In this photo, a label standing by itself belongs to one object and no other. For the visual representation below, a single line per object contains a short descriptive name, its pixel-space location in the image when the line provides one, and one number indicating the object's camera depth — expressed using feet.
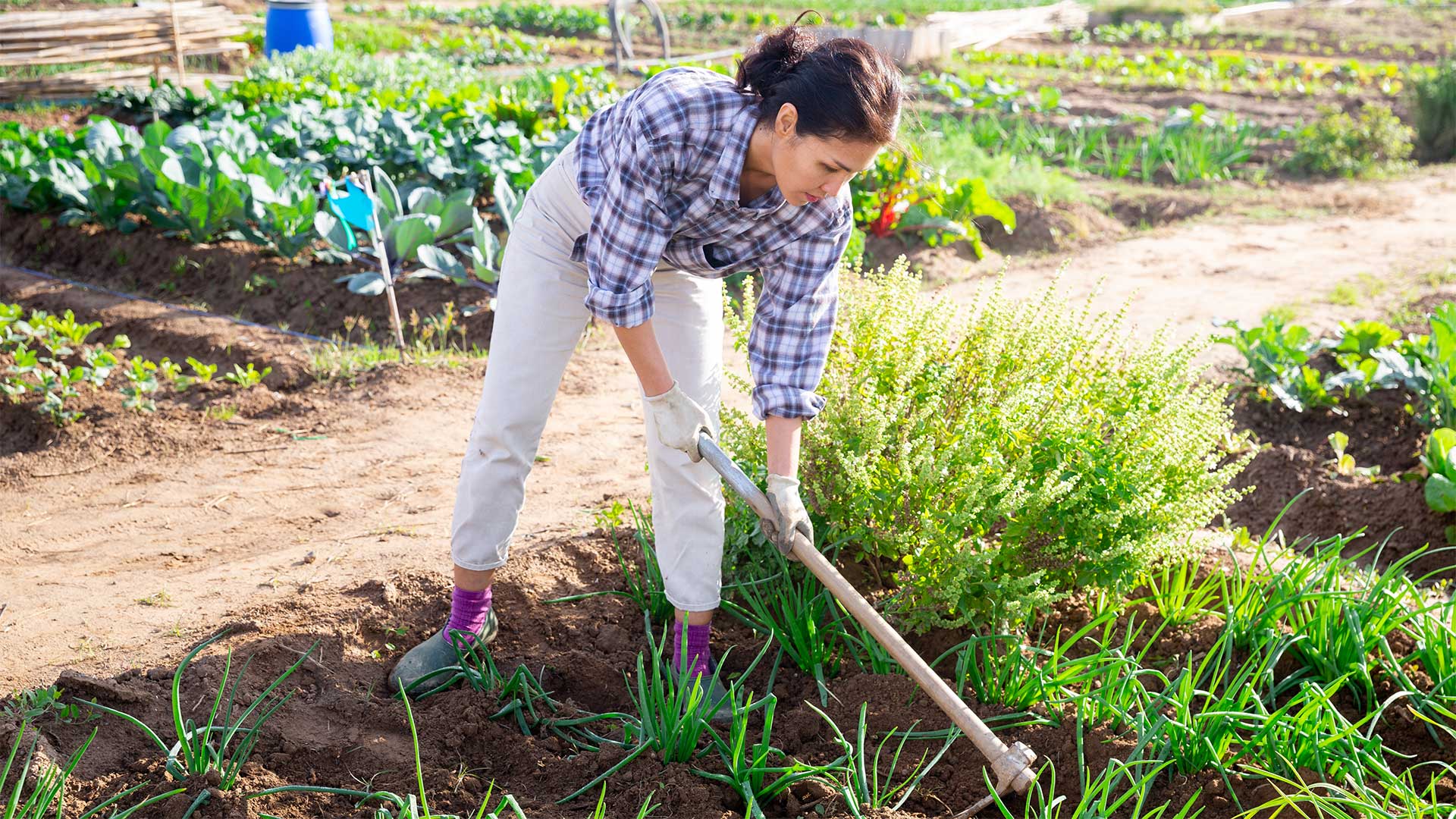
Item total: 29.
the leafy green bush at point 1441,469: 10.75
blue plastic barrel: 34.91
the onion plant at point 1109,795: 6.07
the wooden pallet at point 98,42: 29.86
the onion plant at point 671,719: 6.82
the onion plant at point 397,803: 5.66
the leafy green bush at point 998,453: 7.85
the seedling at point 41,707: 6.91
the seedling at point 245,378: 13.43
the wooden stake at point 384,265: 12.93
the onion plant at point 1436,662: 7.52
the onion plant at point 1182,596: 8.45
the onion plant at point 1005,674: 7.48
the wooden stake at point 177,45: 29.73
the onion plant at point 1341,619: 7.79
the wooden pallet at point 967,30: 42.32
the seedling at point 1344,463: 12.00
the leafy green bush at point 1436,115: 27.91
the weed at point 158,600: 8.73
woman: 6.39
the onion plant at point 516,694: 7.50
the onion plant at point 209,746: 6.34
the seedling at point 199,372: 13.16
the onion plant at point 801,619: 8.11
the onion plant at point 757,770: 6.55
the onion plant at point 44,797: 5.63
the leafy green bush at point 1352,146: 26.12
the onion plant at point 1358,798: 6.05
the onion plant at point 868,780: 6.48
